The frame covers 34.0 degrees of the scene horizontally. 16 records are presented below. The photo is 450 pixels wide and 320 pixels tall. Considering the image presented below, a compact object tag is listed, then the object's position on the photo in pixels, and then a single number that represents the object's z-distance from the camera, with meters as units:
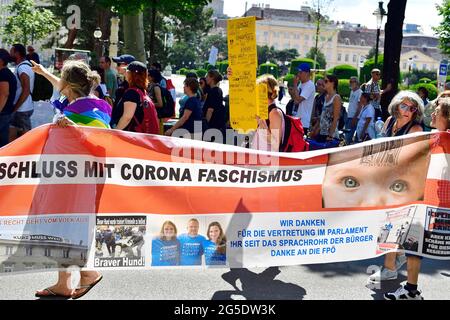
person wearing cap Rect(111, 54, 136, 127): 8.87
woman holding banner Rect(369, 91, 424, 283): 6.29
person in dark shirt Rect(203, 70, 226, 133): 11.84
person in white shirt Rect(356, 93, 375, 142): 13.94
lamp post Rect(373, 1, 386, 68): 30.45
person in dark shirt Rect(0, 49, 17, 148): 9.65
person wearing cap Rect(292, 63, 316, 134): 11.80
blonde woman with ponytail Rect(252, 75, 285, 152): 7.09
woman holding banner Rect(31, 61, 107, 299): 5.69
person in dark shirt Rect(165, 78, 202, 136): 10.69
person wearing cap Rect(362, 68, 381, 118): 15.92
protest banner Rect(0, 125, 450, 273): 5.36
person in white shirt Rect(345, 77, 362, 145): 14.92
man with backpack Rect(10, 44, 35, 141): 10.73
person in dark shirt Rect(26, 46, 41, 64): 15.39
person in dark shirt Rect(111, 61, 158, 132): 6.77
